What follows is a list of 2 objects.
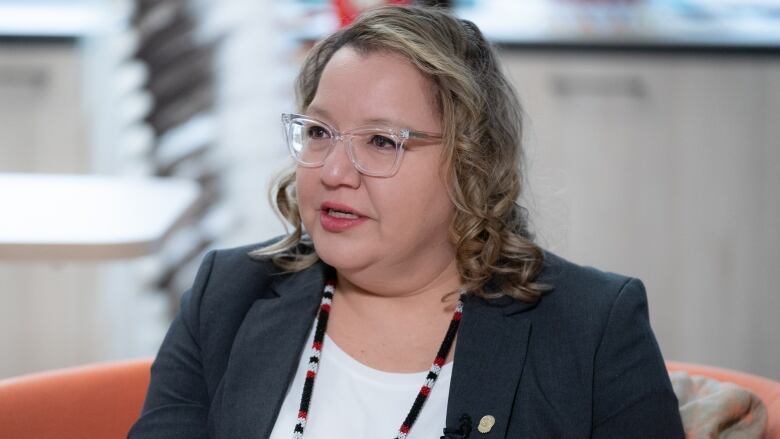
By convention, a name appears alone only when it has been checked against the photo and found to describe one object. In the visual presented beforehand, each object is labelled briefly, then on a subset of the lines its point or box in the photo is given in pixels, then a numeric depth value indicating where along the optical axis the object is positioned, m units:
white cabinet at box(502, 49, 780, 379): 4.90
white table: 3.54
